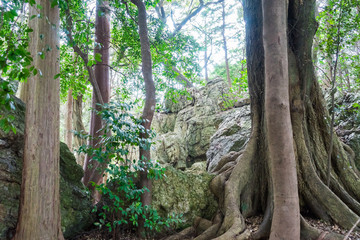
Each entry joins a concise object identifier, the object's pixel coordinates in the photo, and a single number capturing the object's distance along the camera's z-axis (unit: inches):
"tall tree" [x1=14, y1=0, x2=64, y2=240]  107.7
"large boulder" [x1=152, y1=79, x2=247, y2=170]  397.1
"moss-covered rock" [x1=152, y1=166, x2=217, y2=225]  169.2
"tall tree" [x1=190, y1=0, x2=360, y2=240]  149.0
